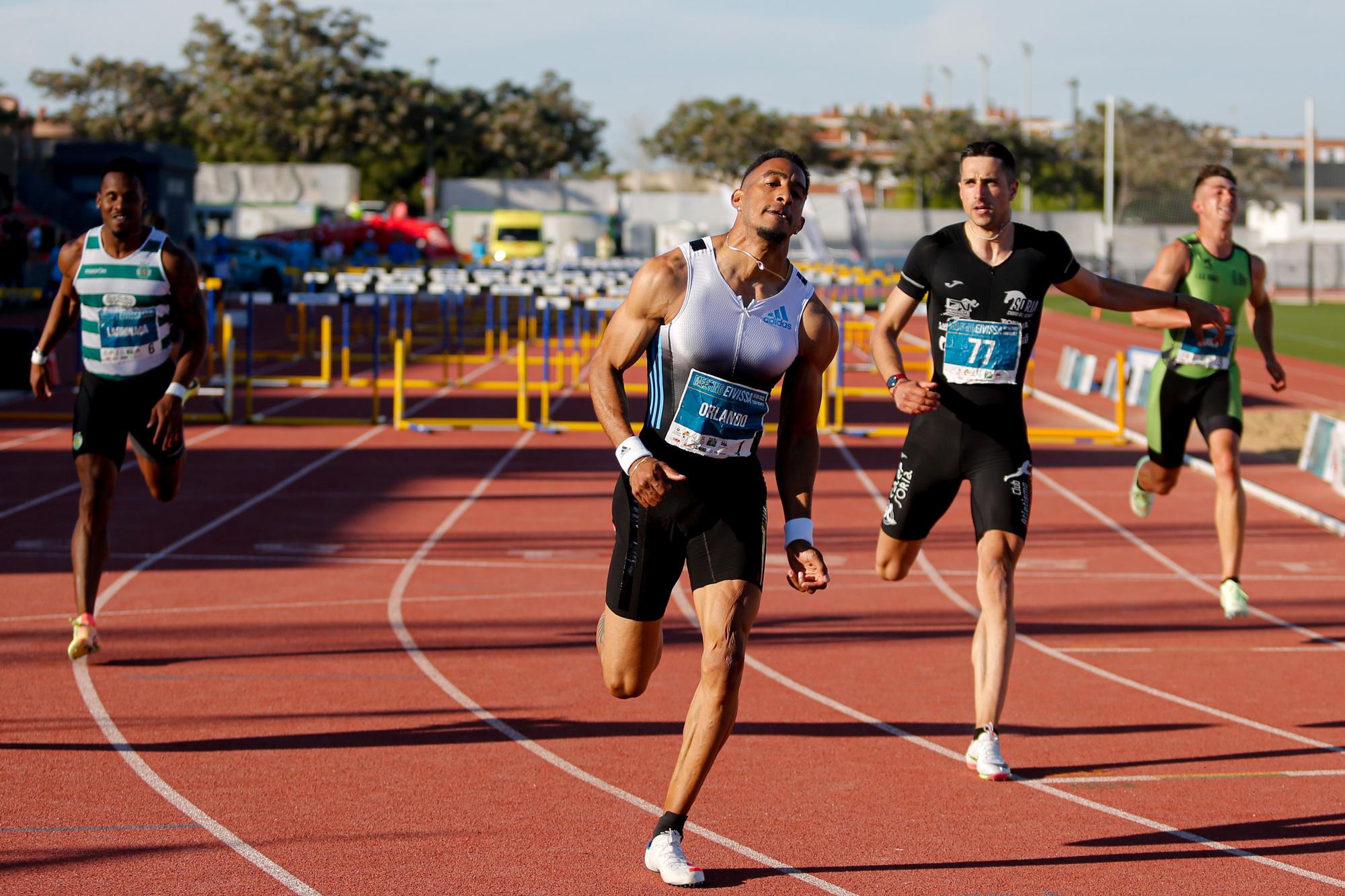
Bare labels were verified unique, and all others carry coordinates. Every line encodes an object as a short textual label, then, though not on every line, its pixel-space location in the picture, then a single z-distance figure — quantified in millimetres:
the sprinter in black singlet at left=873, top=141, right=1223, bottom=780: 6078
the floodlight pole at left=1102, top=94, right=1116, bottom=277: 57000
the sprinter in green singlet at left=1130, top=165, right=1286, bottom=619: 8273
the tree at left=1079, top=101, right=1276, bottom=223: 81250
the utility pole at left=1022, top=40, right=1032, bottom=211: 81744
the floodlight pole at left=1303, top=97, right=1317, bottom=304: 60938
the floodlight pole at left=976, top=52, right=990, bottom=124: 99812
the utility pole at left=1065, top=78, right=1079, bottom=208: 83500
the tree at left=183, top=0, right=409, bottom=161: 77000
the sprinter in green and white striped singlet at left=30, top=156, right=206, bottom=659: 7398
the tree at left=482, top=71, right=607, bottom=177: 83812
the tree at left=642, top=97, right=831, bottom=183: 87812
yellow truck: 62169
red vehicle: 50750
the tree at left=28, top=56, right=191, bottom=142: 83812
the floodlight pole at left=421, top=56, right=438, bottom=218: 75462
